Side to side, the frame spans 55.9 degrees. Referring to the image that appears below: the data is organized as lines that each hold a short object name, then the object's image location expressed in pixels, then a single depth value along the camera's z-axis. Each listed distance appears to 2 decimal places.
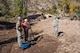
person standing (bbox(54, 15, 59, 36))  4.90
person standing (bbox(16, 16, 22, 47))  4.30
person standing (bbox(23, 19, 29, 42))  4.58
